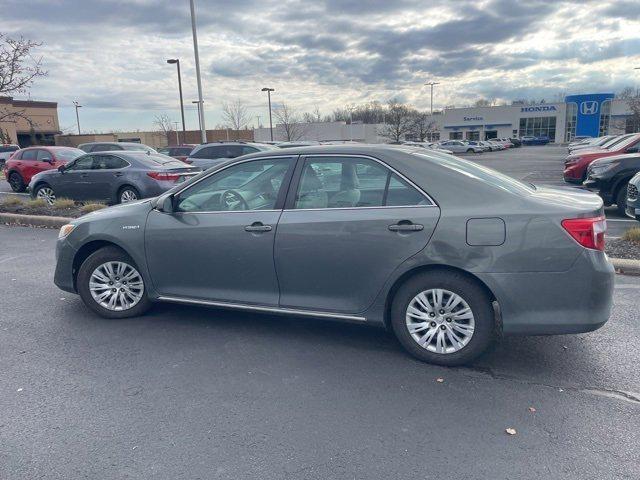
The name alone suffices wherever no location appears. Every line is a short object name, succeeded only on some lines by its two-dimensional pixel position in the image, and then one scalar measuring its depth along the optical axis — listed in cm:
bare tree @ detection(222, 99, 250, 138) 5233
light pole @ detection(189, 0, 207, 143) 2038
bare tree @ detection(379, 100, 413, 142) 6181
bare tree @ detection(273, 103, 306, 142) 5062
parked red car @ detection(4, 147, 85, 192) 1578
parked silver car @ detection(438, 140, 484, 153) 5100
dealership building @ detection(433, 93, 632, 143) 7381
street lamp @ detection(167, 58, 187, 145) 3155
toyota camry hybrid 348
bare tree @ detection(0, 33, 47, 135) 1152
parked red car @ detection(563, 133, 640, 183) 1267
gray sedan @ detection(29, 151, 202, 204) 1114
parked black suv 986
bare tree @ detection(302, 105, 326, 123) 7278
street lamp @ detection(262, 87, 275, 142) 4062
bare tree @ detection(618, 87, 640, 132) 4085
